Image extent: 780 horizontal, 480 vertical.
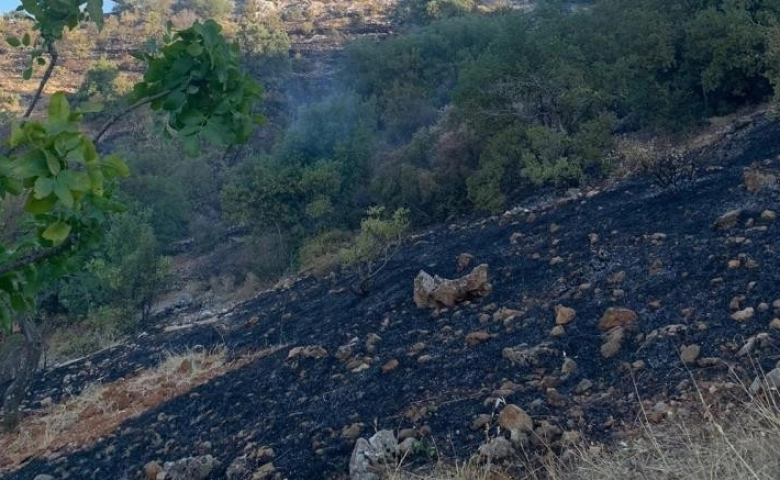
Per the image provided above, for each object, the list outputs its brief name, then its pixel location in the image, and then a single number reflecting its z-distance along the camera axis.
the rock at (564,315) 4.67
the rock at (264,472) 3.88
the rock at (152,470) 4.42
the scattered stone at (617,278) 5.05
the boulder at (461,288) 5.94
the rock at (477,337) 4.91
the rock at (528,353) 4.23
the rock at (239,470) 4.00
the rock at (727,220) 5.39
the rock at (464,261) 7.24
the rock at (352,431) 4.02
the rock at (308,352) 5.80
